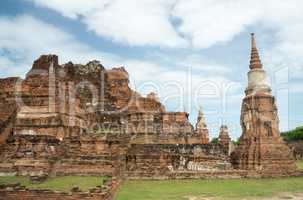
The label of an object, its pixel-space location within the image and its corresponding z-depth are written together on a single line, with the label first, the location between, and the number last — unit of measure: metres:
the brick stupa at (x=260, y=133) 18.77
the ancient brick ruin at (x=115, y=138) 17.42
